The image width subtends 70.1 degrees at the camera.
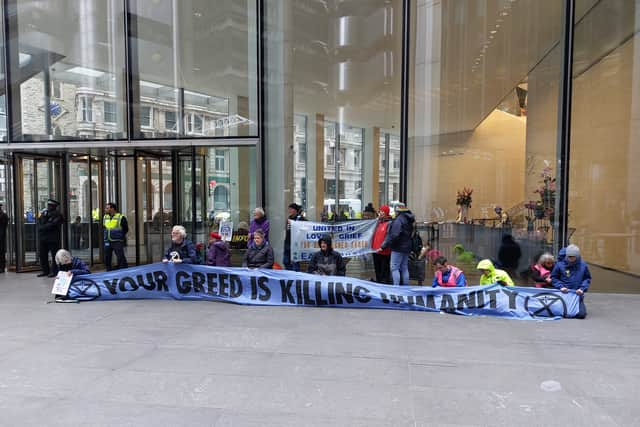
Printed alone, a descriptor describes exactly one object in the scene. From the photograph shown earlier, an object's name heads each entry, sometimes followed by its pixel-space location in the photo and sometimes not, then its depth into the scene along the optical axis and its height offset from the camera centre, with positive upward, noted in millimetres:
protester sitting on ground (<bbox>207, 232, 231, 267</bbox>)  8531 -1117
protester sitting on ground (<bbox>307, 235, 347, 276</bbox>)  8156 -1217
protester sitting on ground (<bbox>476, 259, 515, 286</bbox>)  7348 -1324
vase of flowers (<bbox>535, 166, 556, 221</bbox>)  9715 -19
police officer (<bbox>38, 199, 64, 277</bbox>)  10023 -753
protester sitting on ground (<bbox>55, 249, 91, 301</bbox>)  7742 -1251
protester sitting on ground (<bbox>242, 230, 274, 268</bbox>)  8163 -1085
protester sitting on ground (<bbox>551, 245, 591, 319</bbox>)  6816 -1255
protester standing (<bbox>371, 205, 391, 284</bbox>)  8891 -1162
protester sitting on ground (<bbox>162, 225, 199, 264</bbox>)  8000 -965
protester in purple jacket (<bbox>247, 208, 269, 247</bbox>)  9086 -576
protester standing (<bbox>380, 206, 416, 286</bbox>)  8266 -877
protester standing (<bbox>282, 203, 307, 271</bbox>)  9359 -1025
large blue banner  6816 -1592
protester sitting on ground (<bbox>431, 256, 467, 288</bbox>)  7371 -1338
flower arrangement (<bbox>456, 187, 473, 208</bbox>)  11805 -98
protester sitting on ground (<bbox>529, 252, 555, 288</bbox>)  7676 -1332
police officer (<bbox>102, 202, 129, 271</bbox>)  10109 -853
